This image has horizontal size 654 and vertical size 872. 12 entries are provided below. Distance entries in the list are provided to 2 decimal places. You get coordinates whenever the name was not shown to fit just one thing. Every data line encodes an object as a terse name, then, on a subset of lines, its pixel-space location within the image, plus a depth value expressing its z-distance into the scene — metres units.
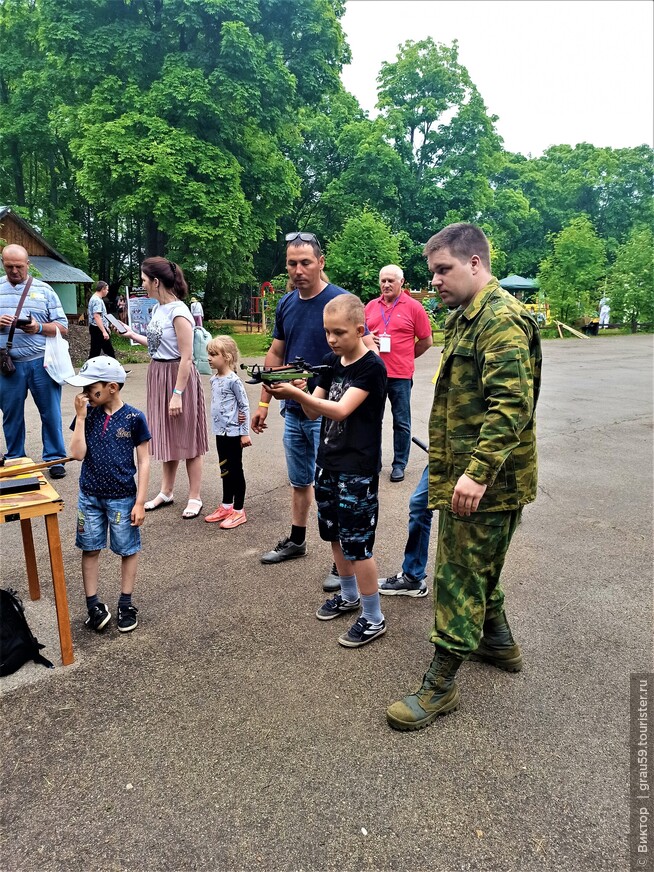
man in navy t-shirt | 3.71
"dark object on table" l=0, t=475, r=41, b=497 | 2.92
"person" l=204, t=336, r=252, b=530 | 4.73
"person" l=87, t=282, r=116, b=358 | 12.43
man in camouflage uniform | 2.32
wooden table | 2.74
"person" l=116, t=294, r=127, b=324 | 32.81
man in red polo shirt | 5.95
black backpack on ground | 2.87
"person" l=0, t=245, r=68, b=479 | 5.46
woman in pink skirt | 4.65
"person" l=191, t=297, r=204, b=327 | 14.00
